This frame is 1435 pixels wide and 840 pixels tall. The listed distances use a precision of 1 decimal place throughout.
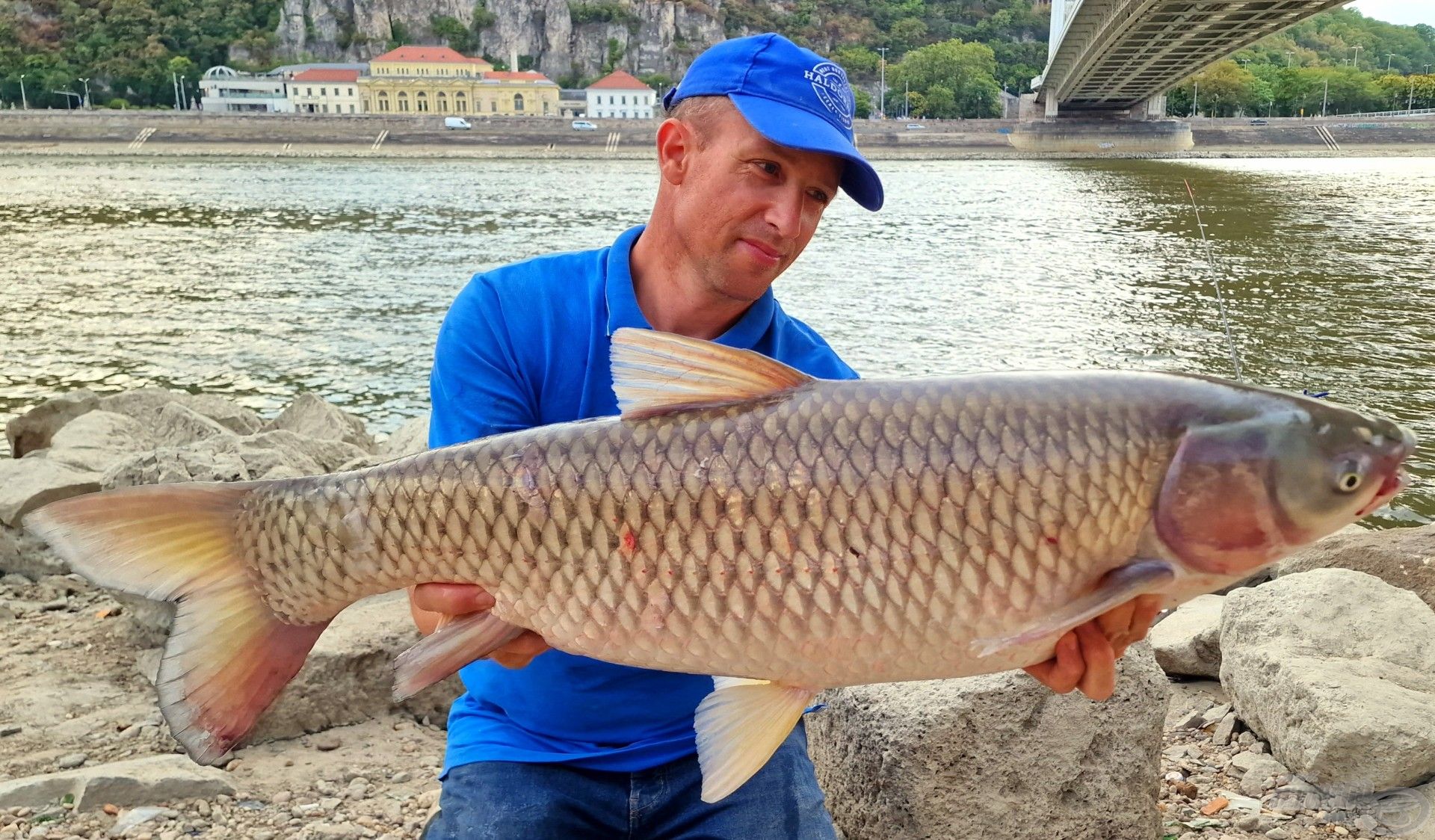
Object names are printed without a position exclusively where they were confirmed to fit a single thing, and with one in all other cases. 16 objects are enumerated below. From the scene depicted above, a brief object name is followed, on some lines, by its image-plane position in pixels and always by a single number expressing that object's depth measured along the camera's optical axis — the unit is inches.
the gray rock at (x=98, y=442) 268.8
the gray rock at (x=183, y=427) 282.7
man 95.7
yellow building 4119.1
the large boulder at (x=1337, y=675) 136.3
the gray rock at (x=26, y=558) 227.6
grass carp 71.6
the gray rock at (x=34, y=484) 231.2
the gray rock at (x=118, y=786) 131.3
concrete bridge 1492.4
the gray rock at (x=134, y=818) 127.1
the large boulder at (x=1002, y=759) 121.5
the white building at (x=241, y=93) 4104.3
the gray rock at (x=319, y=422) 335.0
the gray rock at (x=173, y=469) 197.3
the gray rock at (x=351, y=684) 157.9
